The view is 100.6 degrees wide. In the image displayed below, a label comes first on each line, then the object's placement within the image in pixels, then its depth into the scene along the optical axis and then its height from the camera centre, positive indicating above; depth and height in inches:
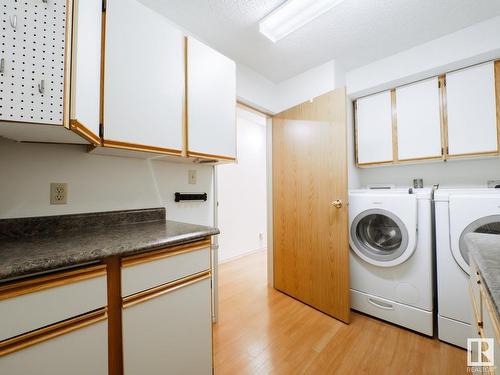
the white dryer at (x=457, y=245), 52.5 -14.8
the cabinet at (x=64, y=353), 23.5 -19.8
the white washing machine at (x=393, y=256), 60.5 -20.2
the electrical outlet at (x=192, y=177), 65.3 +4.9
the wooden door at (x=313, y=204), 68.9 -4.8
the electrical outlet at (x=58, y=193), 42.8 +0.2
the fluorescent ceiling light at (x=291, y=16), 53.4 +48.8
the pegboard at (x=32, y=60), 25.3 +17.2
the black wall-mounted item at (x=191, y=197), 62.1 -1.3
